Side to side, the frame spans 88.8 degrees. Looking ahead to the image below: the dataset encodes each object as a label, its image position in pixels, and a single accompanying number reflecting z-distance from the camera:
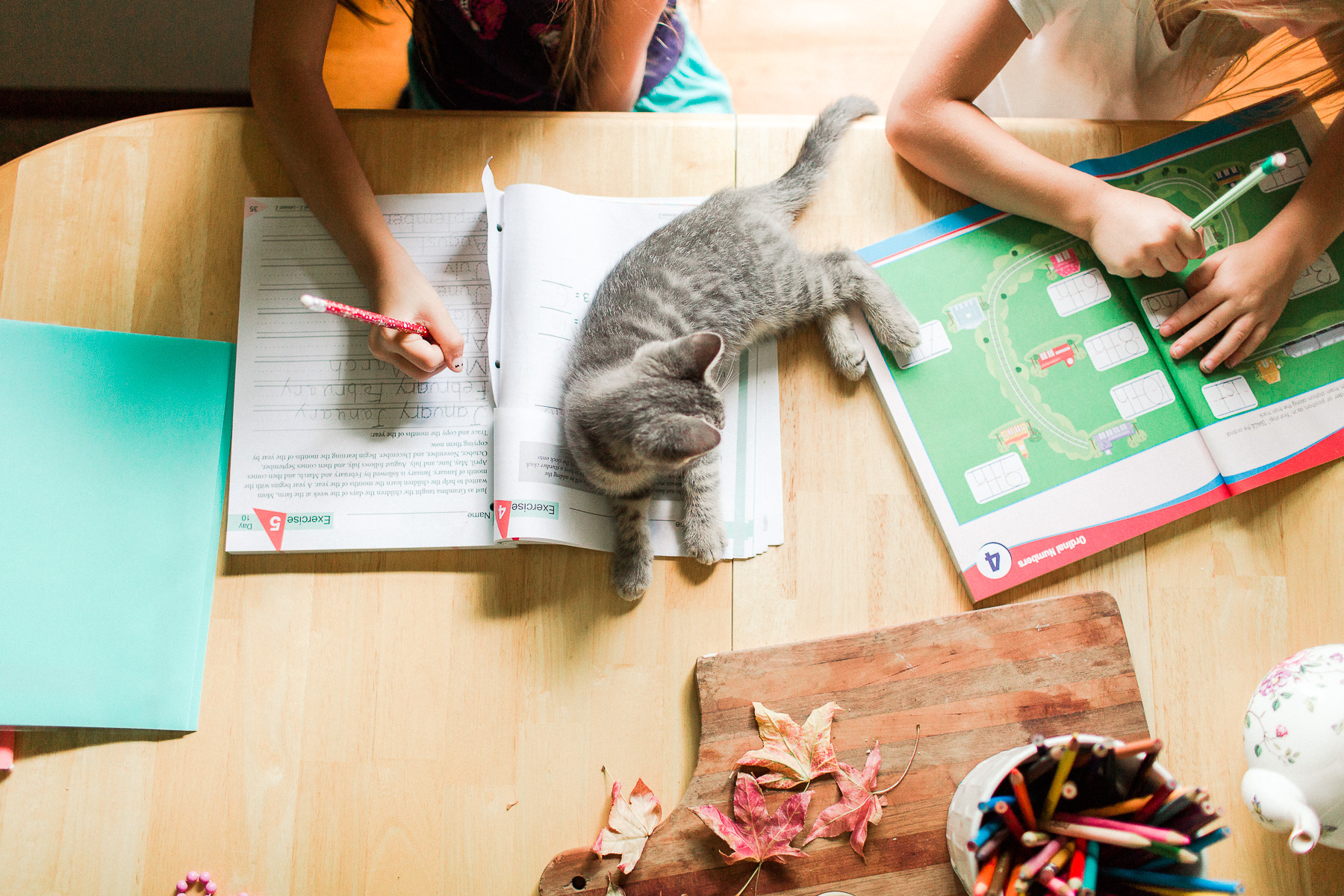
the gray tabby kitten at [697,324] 0.75
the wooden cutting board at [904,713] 0.68
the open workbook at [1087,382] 0.78
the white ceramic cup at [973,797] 0.55
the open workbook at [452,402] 0.79
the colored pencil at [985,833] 0.55
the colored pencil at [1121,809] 0.52
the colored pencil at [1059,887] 0.50
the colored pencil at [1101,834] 0.50
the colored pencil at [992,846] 0.54
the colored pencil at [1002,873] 0.55
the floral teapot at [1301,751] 0.61
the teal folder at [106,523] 0.74
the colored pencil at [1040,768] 0.53
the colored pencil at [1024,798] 0.53
